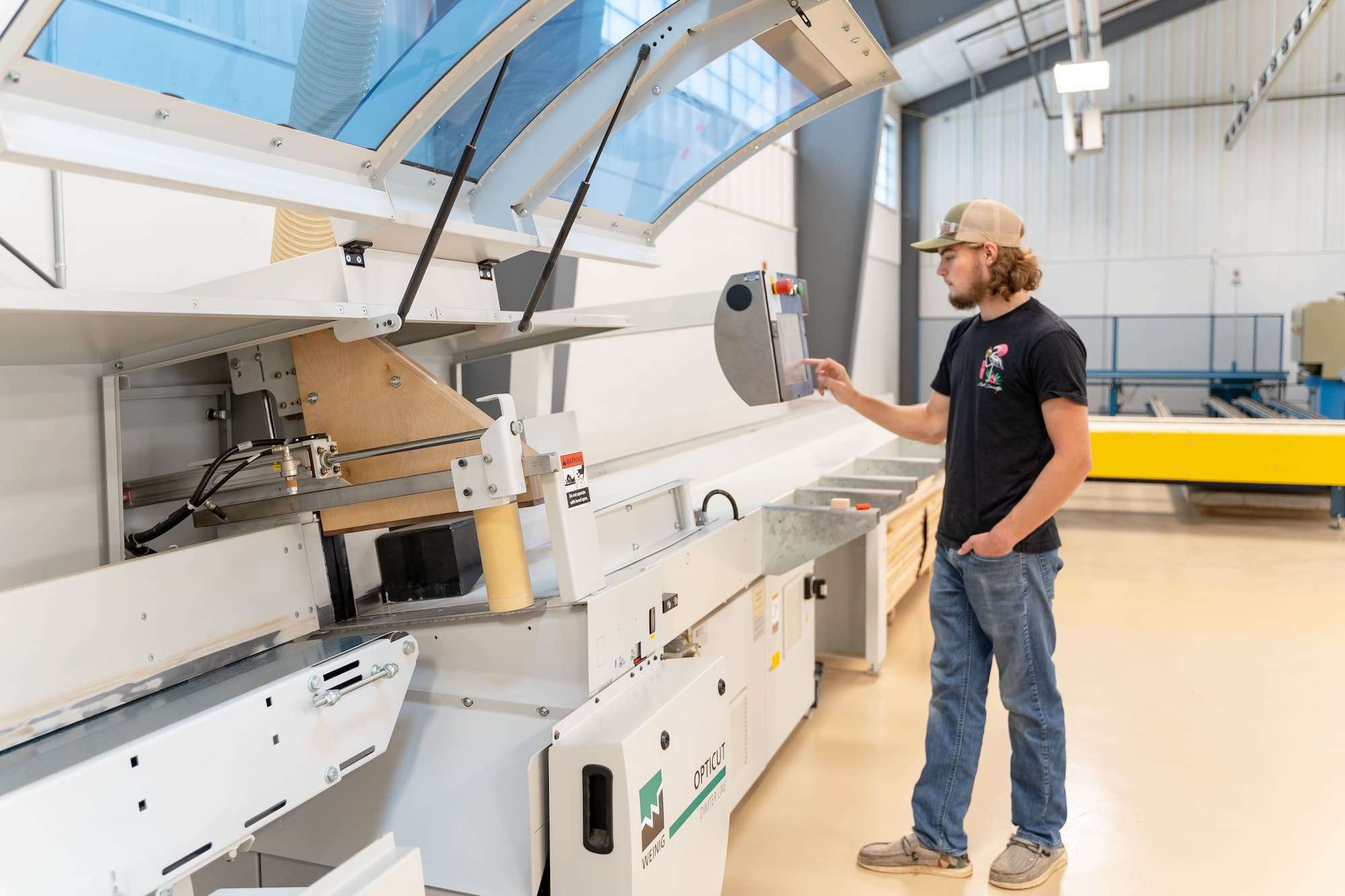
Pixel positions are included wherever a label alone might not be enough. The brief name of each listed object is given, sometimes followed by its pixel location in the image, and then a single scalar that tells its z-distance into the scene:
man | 2.05
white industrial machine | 1.23
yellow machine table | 5.88
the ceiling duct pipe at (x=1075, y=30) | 6.96
